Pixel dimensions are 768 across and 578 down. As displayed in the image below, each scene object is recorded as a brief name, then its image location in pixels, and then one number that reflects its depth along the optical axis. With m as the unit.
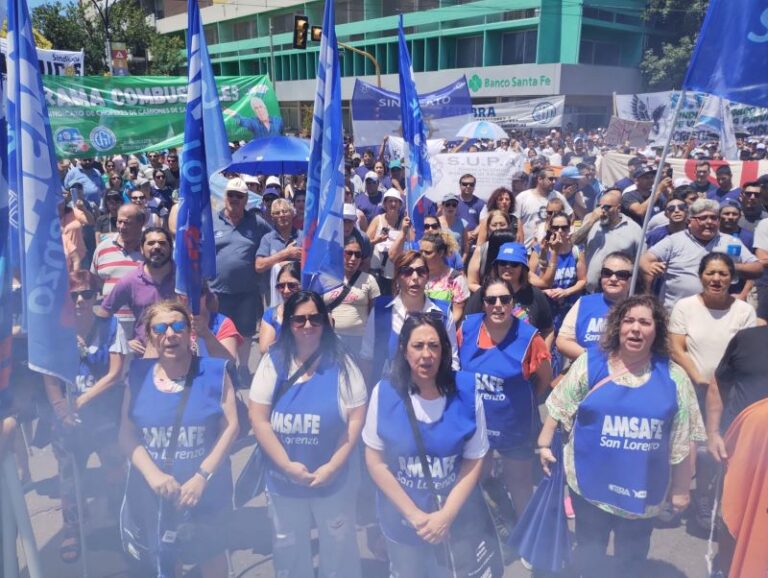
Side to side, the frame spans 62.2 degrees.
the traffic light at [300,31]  14.50
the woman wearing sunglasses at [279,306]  3.68
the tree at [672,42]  31.84
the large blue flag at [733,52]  3.08
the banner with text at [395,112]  9.58
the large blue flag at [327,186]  3.40
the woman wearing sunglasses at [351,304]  4.01
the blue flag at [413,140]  5.43
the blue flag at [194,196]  3.37
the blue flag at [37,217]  2.29
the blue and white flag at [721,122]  7.91
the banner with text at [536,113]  17.30
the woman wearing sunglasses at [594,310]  3.61
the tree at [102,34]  28.39
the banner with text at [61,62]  8.55
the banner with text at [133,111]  7.56
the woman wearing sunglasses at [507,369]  3.19
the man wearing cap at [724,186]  7.15
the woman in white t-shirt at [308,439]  2.80
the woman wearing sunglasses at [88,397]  3.39
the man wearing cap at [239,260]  4.92
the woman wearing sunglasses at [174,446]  2.79
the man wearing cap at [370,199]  8.06
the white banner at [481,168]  8.00
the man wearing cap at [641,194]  6.62
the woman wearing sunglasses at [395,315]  3.55
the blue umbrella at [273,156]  7.95
